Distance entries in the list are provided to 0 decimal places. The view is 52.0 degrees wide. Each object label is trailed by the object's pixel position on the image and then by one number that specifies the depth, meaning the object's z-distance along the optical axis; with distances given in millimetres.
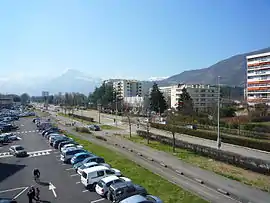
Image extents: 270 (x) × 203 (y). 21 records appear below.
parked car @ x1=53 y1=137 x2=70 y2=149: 35994
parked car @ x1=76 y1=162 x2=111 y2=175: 22545
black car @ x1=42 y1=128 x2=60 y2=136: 48569
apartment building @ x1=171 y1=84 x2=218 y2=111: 111125
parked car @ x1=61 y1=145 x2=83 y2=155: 29141
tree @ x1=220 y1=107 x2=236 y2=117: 67669
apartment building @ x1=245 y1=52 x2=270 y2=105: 91500
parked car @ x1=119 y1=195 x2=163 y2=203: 14922
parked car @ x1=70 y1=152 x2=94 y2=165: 26422
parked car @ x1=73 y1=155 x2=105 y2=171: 24609
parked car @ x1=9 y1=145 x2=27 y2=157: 31891
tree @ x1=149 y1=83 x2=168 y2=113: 83562
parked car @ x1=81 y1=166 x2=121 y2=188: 19875
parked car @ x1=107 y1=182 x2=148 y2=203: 17062
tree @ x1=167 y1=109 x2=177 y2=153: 36931
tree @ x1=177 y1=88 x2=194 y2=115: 69500
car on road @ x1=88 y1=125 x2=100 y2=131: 56722
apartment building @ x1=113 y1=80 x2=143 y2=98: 172162
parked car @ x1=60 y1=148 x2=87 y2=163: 27941
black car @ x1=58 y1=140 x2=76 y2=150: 34688
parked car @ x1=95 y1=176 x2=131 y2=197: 18250
